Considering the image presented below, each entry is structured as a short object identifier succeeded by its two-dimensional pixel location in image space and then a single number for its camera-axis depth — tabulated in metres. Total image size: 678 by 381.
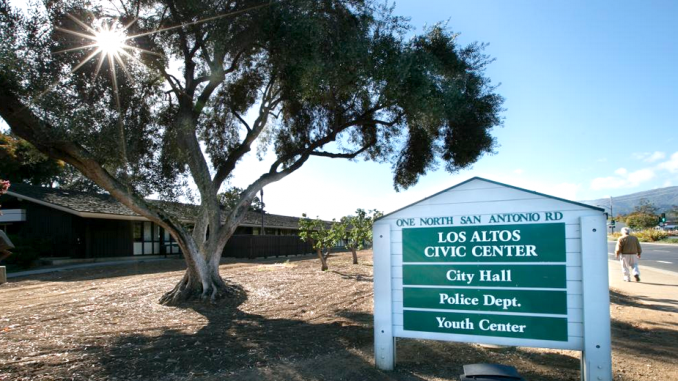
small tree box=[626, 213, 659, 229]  67.62
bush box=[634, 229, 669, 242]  49.66
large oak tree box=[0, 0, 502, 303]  8.13
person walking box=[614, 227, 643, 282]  12.39
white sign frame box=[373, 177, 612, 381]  3.95
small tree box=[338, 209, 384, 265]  19.80
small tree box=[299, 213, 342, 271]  19.26
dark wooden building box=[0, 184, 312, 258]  22.72
